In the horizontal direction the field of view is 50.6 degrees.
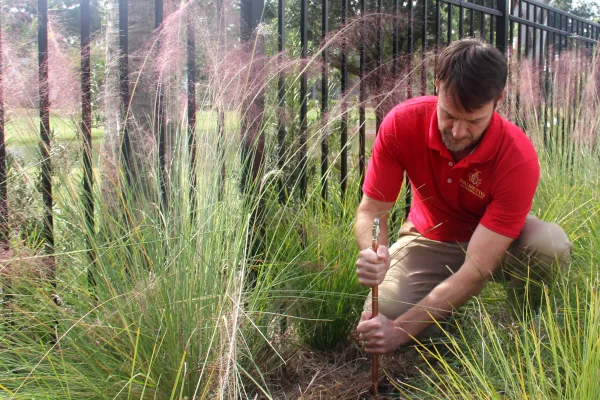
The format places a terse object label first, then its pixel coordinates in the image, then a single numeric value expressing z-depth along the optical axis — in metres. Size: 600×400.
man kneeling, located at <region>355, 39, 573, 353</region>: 2.34
